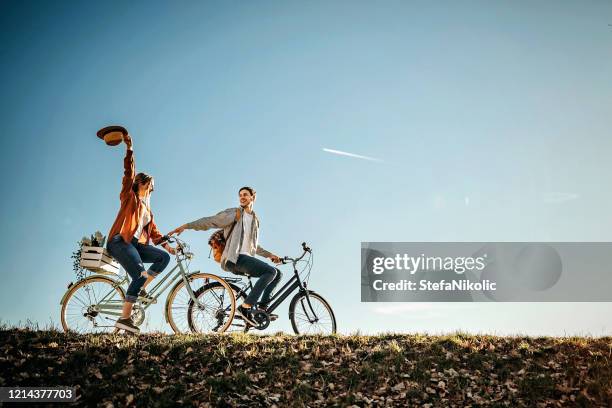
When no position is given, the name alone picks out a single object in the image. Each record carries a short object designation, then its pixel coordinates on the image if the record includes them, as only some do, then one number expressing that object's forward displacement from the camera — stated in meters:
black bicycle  9.68
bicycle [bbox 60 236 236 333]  9.59
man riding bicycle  9.72
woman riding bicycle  9.16
